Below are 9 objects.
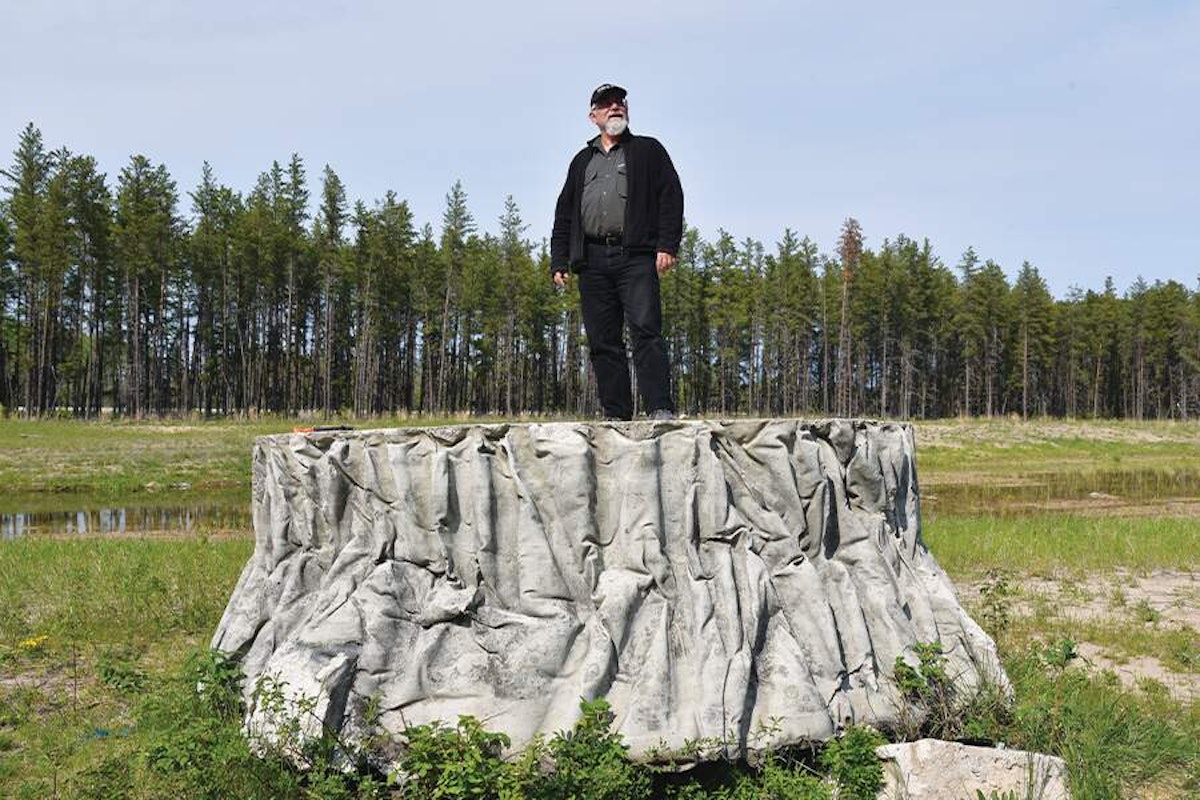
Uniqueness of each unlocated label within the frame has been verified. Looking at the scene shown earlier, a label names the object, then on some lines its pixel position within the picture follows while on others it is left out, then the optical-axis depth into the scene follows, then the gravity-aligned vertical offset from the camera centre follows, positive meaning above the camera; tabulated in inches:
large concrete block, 197.5 -40.8
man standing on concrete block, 247.0 +46.8
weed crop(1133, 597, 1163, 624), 378.9 -83.1
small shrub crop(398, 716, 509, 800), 177.8 -69.1
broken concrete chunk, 189.9 -74.5
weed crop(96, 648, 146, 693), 249.0 -72.9
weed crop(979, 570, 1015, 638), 310.7 -74.2
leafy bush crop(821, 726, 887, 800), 190.5 -73.4
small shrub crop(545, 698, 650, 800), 176.4 -68.3
